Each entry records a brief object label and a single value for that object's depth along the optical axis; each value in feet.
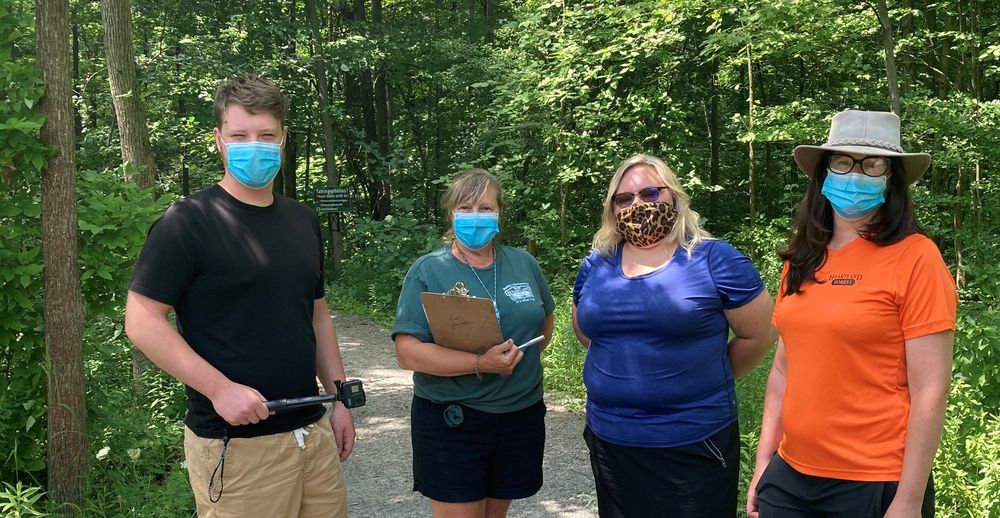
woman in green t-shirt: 9.73
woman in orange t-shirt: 6.82
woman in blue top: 8.54
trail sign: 52.42
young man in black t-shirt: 7.39
